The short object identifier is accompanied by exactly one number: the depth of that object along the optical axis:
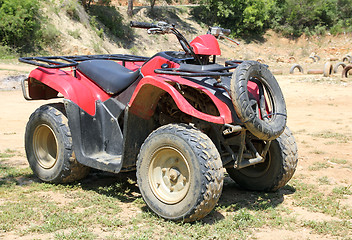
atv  4.16
